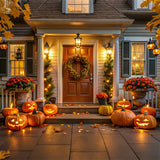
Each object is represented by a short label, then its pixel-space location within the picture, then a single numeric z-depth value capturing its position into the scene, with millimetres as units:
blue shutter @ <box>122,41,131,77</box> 6920
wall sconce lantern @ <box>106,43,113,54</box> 6730
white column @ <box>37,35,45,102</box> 5895
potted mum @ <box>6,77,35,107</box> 5359
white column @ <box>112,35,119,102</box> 5982
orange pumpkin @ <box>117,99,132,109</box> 5551
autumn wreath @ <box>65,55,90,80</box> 6777
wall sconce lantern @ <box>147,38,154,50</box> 6164
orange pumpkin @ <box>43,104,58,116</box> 5426
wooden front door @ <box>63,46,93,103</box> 6980
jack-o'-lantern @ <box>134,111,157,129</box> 4488
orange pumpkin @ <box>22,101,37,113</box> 5378
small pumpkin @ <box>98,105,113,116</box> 5437
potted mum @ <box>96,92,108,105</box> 6211
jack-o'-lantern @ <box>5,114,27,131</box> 4418
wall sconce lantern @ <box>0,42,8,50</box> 6421
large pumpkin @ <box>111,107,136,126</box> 4707
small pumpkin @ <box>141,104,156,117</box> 5078
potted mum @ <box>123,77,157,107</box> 5324
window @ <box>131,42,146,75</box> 7137
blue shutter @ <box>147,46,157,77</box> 6984
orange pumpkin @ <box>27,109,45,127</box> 4742
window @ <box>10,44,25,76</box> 7066
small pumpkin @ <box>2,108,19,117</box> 5004
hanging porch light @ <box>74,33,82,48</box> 5871
